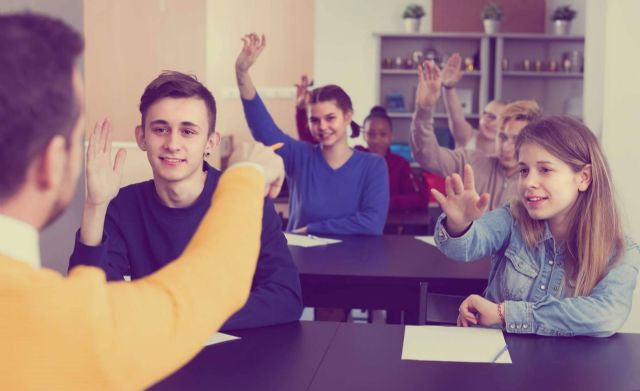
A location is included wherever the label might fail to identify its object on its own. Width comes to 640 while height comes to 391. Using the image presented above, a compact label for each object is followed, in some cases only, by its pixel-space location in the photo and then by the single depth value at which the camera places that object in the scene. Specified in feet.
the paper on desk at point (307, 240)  11.51
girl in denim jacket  6.89
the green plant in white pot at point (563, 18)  29.94
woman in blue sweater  13.24
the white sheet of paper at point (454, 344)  5.90
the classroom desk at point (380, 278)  9.20
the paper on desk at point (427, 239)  11.88
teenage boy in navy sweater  7.26
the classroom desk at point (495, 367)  5.26
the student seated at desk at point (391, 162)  17.12
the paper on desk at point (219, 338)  6.11
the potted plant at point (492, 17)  29.76
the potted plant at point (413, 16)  30.22
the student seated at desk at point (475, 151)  13.46
